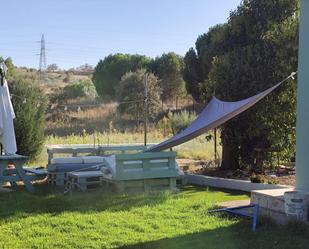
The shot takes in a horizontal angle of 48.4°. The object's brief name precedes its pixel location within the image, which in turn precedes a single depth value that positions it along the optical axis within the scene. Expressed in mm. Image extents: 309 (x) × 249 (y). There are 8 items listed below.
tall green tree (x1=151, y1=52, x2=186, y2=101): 24624
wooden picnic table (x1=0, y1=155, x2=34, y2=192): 6098
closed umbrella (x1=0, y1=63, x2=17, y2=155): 6292
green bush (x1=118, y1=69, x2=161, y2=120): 19582
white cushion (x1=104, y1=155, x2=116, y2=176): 6182
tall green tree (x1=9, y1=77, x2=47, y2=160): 9289
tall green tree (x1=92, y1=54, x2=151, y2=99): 26381
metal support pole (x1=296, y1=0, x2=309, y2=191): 4451
